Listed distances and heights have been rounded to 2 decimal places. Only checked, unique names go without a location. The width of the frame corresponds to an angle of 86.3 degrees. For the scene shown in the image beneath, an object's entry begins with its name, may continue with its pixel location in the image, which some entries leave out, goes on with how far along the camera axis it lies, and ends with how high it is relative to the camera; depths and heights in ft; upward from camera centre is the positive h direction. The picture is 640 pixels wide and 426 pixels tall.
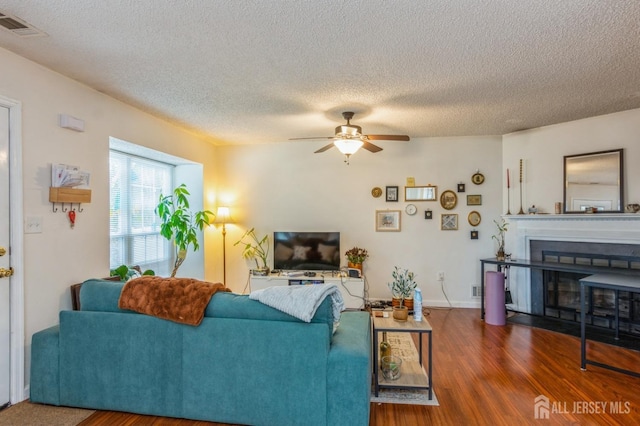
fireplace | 12.28 -2.85
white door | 7.81 -1.01
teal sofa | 6.49 -3.01
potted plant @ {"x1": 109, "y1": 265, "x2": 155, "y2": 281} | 10.66 -1.87
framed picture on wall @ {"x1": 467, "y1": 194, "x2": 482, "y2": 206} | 16.17 +0.72
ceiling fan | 11.54 +2.67
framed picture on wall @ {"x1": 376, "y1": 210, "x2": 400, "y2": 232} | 16.80 -0.23
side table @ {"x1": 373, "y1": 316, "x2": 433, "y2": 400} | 8.07 -3.72
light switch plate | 8.24 -0.20
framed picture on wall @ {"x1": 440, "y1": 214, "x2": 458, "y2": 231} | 16.38 -0.33
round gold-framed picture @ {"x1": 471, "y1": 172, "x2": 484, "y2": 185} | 16.11 +1.75
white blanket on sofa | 6.59 -1.65
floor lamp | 17.48 -0.31
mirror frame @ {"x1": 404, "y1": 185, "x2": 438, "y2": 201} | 16.55 +1.06
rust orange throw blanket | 7.05 -1.72
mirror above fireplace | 12.50 +1.23
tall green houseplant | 14.35 -0.29
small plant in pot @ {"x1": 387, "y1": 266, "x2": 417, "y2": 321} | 8.70 -2.41
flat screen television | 16.69 -1.73
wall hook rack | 8.81 +0.52
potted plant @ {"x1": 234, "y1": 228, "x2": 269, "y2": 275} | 17.71 -1.63
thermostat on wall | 9.16 +2.56
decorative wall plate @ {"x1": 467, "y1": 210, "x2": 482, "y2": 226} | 16.17 -0.14
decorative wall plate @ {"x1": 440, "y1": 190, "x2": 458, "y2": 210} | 16.37 +0.73
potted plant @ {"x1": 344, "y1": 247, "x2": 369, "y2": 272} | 16.48 -2.01
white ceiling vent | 6.56 +3.81
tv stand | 15.78 -3.09
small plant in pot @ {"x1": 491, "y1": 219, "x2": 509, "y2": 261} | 15.61 -0.79
